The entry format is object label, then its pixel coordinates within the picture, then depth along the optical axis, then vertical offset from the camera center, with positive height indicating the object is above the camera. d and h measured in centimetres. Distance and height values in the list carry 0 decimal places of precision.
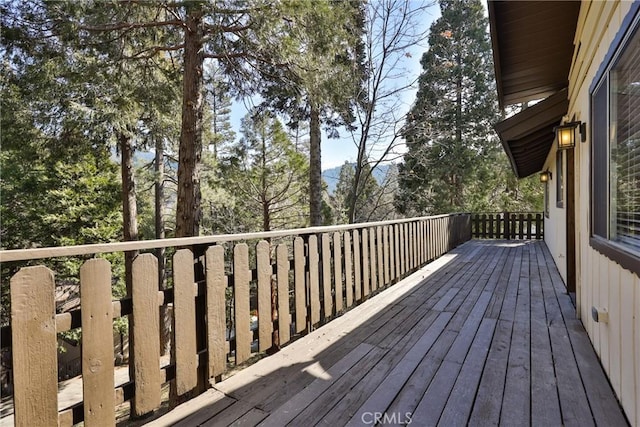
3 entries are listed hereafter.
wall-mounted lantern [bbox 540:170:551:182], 750 +60
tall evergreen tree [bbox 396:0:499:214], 1516 +399
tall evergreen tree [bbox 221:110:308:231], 1305 +145
